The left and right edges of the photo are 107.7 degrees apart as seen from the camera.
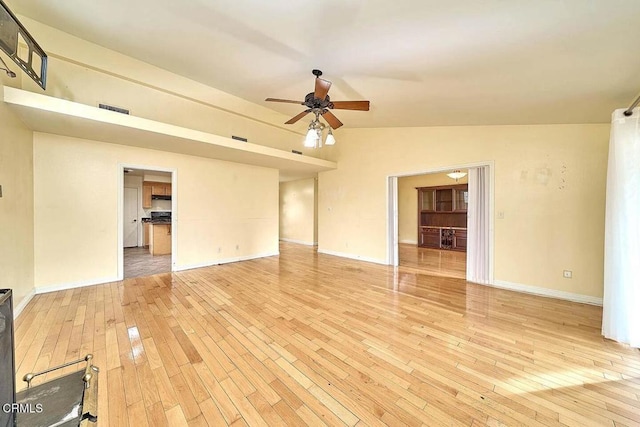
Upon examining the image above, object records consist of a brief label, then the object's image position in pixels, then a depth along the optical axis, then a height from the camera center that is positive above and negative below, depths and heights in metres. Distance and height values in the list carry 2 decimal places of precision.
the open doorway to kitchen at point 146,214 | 6.70 -0.13
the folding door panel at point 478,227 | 4.14 -0.27
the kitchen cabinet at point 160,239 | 6.63 -0.83
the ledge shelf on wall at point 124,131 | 2.75 +1.18
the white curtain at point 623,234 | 2.20 -0.21
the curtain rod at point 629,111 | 2.17 +0.96
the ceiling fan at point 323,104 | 2.75 +1.33
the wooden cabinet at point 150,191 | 7.63 +0.65
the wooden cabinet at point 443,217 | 7.35 -0.17
